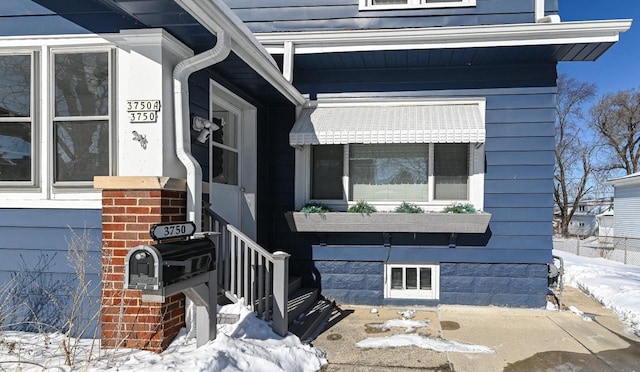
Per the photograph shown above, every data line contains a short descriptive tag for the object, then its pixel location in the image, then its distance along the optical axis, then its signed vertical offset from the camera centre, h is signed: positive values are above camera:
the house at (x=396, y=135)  4.63 +0.53
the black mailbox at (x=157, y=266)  2.26 -0.55
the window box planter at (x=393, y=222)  4.87 -0.57
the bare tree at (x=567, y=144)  25.41 +2.37
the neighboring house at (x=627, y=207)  15.77 -1.18
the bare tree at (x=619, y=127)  24.39 +3.47
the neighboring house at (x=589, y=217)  30.58 -3.17
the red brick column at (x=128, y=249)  2.96 -0.59
